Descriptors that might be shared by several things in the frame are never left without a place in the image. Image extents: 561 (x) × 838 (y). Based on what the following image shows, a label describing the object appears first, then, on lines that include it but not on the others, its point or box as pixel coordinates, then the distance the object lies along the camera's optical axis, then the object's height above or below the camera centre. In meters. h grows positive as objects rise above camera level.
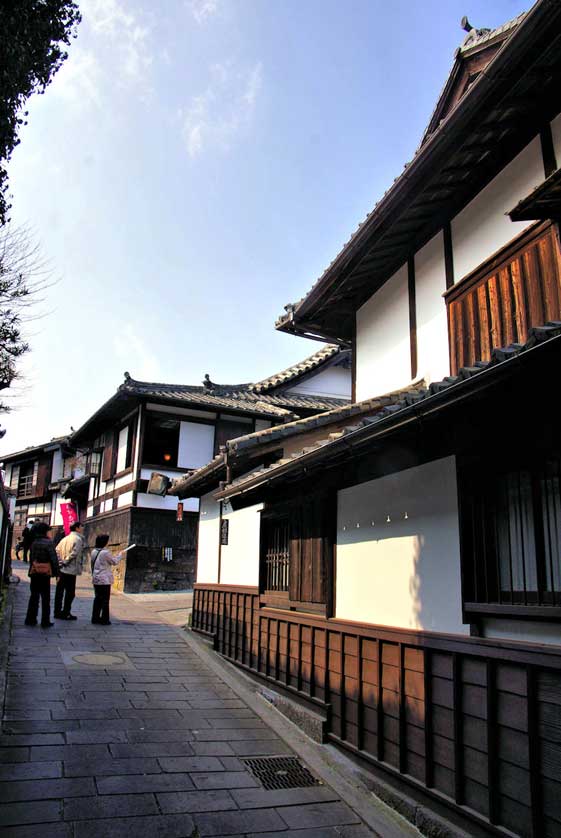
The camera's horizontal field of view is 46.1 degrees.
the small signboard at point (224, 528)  13.56 +0.78
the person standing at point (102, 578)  14.35 -0.30
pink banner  25.86 +1.86
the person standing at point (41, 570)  13.19 -0.15
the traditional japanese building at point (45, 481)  33.34 +4.75
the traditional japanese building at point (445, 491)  5.29 +0.91
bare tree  10.88 +3.61
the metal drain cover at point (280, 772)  7.16 -2.25
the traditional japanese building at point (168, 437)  23.20 +4.78
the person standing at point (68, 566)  14.27 -0.06
